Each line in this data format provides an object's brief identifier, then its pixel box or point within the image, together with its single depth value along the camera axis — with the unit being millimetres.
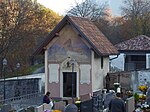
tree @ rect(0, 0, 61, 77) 37030
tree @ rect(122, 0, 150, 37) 50879
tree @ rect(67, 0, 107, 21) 56371
